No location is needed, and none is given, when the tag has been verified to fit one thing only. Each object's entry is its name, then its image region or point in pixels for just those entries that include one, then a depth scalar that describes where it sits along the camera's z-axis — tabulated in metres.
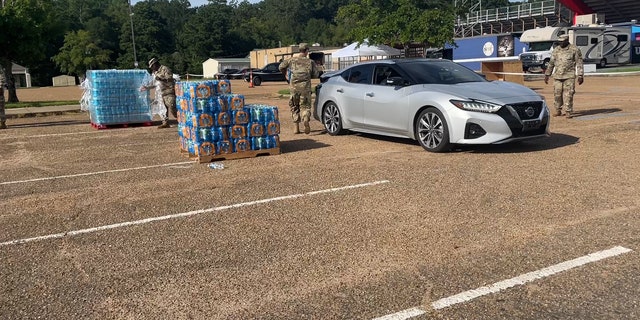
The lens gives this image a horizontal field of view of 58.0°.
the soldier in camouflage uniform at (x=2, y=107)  14.75
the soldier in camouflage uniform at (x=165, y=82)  13.80
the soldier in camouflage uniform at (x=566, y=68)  12.65
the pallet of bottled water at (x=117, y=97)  14.43
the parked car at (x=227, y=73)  51.24
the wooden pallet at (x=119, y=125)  14.63
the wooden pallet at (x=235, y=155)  8.93
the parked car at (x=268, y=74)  41.98
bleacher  70.06
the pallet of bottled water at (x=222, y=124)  8.88
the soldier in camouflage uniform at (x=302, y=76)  11.40
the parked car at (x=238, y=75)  54.13
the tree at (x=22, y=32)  23.11
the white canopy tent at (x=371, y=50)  28.20
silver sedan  8.45
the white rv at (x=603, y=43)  40.84
